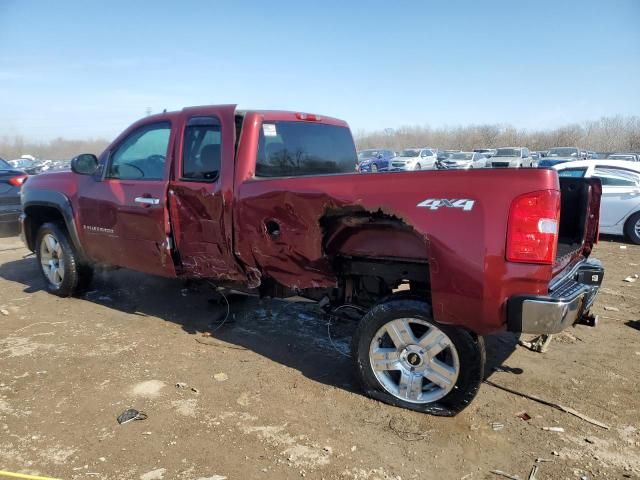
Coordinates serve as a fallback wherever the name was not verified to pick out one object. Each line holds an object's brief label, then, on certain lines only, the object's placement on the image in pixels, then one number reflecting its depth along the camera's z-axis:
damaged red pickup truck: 2.68
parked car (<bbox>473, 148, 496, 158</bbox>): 34.08
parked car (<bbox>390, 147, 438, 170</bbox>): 29.23
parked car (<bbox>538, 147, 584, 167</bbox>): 28.45
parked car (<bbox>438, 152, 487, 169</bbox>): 27.88
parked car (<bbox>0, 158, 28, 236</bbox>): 9.25
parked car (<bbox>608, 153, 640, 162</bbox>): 23.38
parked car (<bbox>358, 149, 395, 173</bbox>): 29.62
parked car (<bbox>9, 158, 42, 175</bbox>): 26.30
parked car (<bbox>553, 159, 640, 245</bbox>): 9.62
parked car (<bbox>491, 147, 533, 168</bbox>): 26.13
